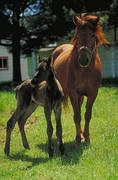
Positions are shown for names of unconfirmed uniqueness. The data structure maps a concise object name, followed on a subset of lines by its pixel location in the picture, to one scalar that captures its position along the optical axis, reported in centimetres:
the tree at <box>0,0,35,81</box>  2058
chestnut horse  729
